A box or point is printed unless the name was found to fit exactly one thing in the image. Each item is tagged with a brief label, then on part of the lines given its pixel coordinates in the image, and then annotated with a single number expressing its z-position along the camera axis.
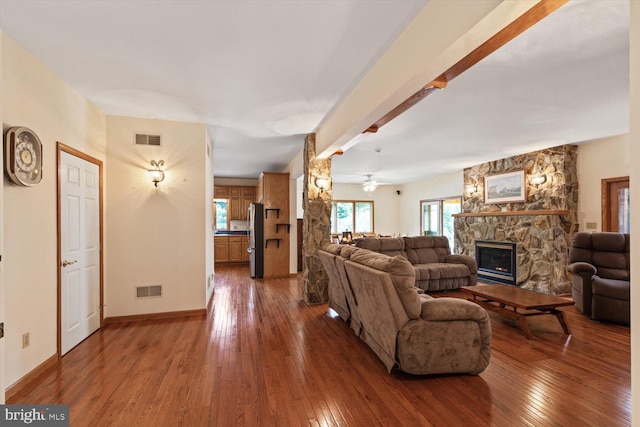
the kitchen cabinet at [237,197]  9.44
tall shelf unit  7.20
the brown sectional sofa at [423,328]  2.58
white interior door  3.19
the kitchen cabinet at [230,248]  9.07
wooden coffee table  3.48
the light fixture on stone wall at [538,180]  5.89
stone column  4.94
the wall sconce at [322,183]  5.06
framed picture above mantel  6.28
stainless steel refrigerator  7.07
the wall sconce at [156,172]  4.16
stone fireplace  5.61
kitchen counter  9.22
